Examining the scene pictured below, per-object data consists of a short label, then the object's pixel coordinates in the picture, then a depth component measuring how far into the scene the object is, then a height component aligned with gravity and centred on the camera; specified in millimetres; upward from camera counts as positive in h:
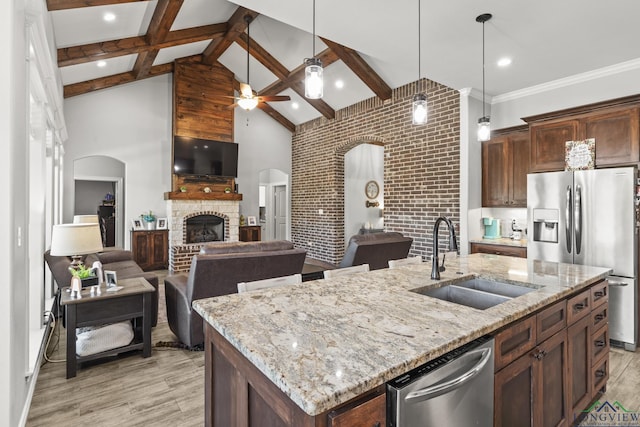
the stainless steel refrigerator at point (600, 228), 3049 -136
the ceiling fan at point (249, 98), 4969 +1767
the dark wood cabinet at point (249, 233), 7852 -439
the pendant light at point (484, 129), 3002 +773
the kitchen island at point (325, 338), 871 -415
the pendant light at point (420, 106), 2508 +815
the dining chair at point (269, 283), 1802 -394
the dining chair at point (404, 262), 2542 -381
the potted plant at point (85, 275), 2773 -517
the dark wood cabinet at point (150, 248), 6633 -684
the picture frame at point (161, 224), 6953 -195
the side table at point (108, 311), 2545 -787
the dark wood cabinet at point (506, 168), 4250 +615
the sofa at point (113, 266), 3074 -625
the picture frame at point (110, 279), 2902 -564
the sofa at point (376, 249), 4099 -447
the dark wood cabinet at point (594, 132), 3203 +852
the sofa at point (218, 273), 2807 -527
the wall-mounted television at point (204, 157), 6770 +1207
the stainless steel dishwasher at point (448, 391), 924 -540
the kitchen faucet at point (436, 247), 1827 -184
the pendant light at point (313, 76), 2018 +842
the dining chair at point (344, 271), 2176 -388
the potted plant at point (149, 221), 6852 -129
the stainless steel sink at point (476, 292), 1822 -452
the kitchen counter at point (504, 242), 4017 -349
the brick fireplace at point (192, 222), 6723 -206
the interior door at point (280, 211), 9242 +99
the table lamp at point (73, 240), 2543 -193
